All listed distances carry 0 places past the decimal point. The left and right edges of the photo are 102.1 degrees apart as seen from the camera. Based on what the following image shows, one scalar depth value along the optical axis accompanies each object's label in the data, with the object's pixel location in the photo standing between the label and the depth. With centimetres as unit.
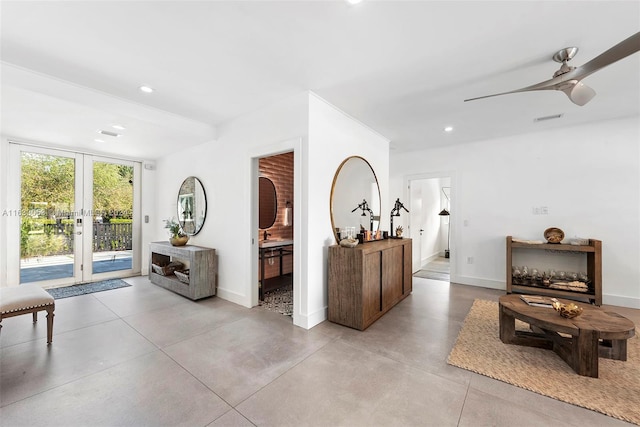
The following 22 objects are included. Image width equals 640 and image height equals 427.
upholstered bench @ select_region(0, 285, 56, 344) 234
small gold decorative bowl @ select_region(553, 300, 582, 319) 222
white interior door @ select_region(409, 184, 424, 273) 596
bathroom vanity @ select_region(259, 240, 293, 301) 402
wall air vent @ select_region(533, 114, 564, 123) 369
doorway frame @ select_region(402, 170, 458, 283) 510
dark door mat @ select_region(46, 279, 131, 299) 415
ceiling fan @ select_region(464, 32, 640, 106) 173
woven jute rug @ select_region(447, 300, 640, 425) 181
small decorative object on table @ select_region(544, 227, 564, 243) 404
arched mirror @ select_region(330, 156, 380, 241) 349
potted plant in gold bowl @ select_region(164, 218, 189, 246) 442
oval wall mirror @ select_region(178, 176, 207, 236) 449
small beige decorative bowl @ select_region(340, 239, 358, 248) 314
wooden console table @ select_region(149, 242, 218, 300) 385
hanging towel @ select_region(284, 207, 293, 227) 512
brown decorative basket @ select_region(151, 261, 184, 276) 460
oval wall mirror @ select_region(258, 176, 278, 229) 477
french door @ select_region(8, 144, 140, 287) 421
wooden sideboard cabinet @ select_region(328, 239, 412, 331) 294
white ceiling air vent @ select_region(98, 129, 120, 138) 385
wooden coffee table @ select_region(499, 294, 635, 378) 207
